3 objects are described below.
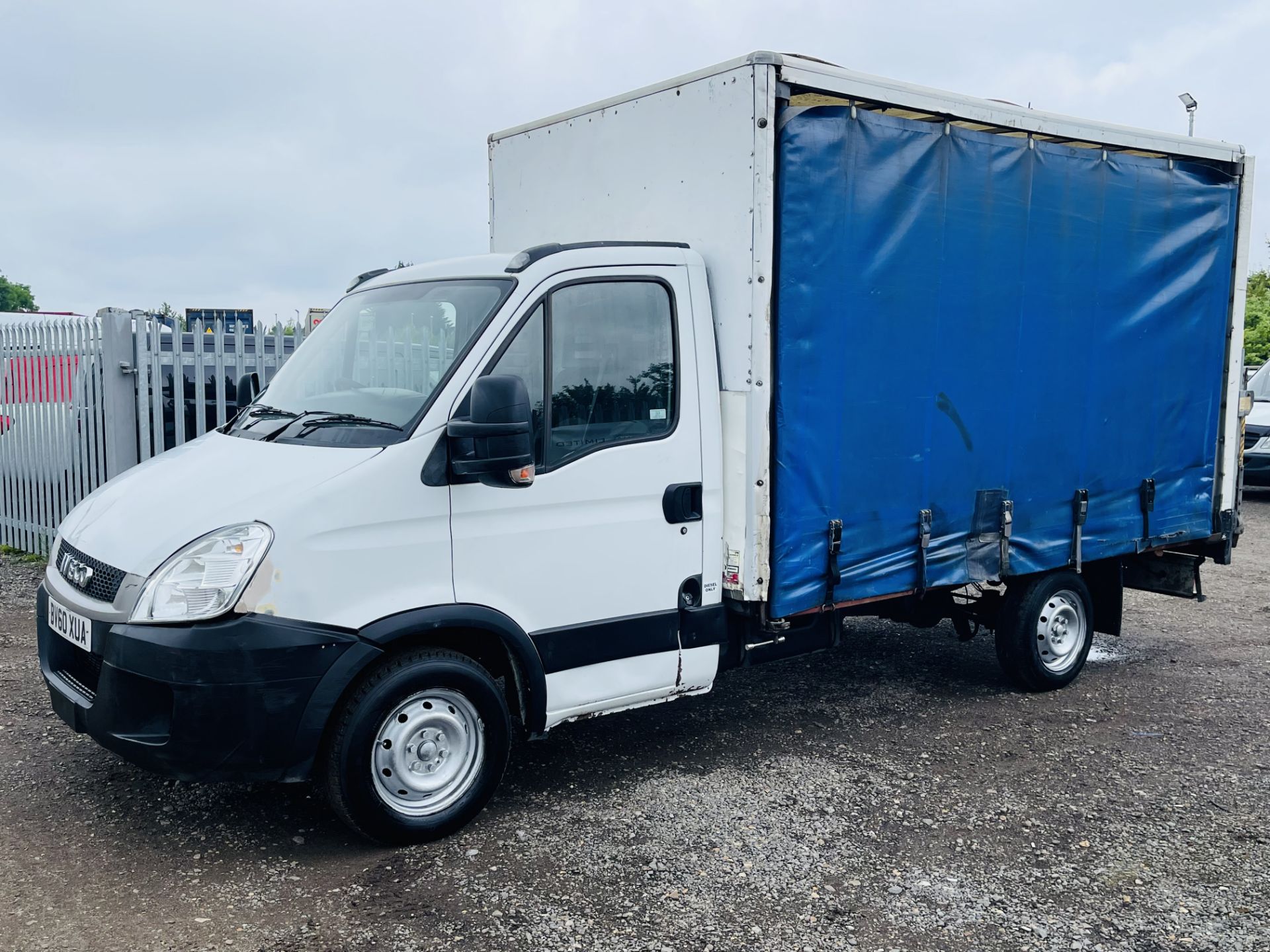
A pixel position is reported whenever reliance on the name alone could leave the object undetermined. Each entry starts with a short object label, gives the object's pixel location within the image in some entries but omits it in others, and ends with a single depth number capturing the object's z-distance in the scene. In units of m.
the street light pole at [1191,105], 11.33
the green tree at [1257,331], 24.56
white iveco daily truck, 3.96
